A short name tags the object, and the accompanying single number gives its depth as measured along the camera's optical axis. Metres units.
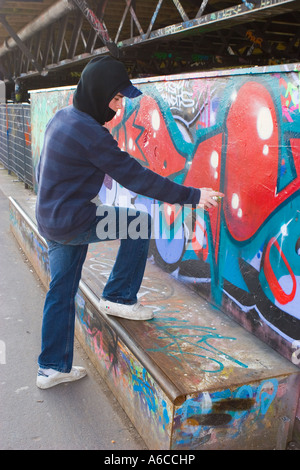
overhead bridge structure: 5.16
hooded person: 2.53
